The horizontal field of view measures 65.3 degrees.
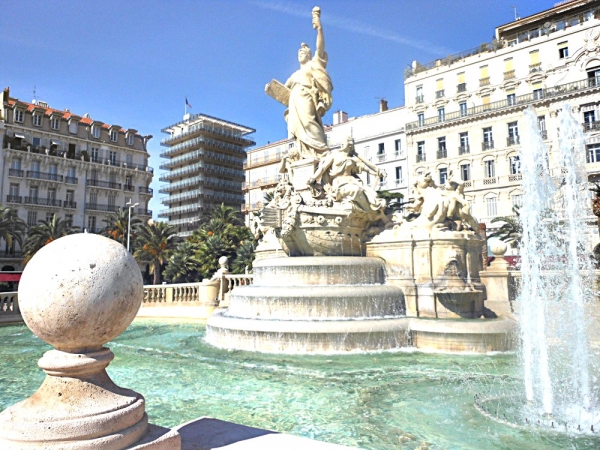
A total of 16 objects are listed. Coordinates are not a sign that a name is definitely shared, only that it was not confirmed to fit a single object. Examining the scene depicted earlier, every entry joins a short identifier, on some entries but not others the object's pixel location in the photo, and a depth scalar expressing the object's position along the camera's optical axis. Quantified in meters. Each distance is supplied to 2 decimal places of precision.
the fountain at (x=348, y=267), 9.77
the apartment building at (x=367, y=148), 46.56
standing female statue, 16.09
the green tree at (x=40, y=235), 40.00
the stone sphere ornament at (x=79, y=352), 2.77
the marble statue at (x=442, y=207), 12.63
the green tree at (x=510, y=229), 34.81
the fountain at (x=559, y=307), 5.85
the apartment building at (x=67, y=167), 46.03
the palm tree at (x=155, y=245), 40.72
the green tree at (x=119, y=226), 44.33
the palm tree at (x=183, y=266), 38.44
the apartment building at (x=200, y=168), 65.81
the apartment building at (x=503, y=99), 36.56
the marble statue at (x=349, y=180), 13.62
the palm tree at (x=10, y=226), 37.91
